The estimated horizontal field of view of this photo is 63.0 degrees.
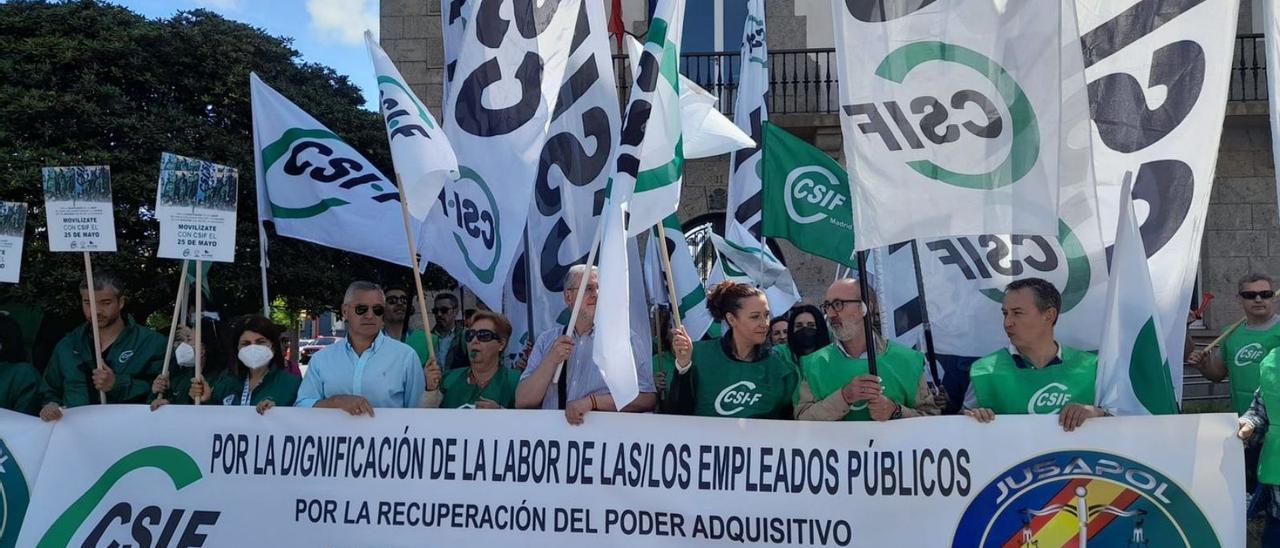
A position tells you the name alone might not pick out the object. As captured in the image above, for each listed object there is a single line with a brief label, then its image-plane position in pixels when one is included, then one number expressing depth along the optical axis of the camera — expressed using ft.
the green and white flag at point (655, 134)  13.74
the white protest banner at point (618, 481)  11.91
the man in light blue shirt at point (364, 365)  14.96
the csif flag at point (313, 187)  21.02
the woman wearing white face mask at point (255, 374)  15.61
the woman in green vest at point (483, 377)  15.19
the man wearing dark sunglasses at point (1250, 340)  18.28
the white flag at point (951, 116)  12.73
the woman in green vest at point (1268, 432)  13.07
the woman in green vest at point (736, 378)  13.52
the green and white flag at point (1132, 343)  12.28
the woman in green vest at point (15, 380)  16.74
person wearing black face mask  19.35
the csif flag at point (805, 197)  19.06
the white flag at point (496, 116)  18.49
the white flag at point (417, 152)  15.11
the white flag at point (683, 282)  22.94
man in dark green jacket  17.44
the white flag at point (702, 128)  19.57
